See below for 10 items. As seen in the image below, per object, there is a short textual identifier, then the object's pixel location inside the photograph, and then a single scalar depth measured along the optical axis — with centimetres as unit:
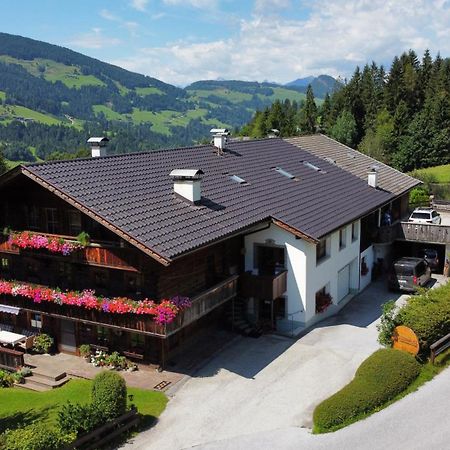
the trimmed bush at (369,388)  1634
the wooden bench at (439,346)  2033
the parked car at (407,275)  2902
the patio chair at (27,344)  2270
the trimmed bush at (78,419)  1491
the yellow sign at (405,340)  2020
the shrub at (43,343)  2266
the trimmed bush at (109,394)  1568
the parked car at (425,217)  3672
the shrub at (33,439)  1320
